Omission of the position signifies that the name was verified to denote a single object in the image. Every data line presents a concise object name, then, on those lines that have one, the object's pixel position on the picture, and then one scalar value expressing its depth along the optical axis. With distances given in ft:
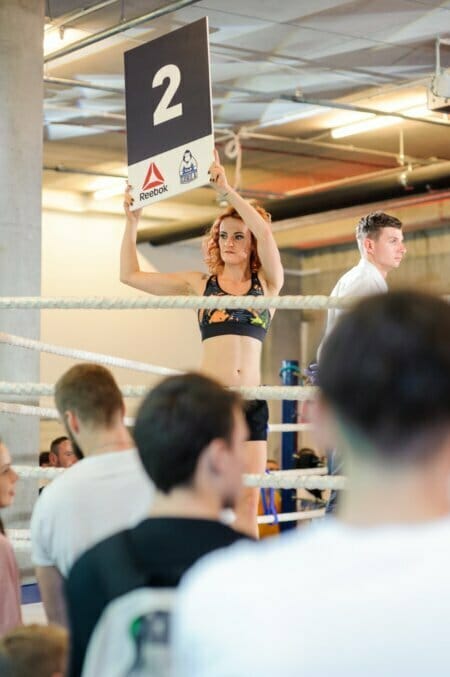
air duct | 30.04
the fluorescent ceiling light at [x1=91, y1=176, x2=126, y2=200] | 37.04
